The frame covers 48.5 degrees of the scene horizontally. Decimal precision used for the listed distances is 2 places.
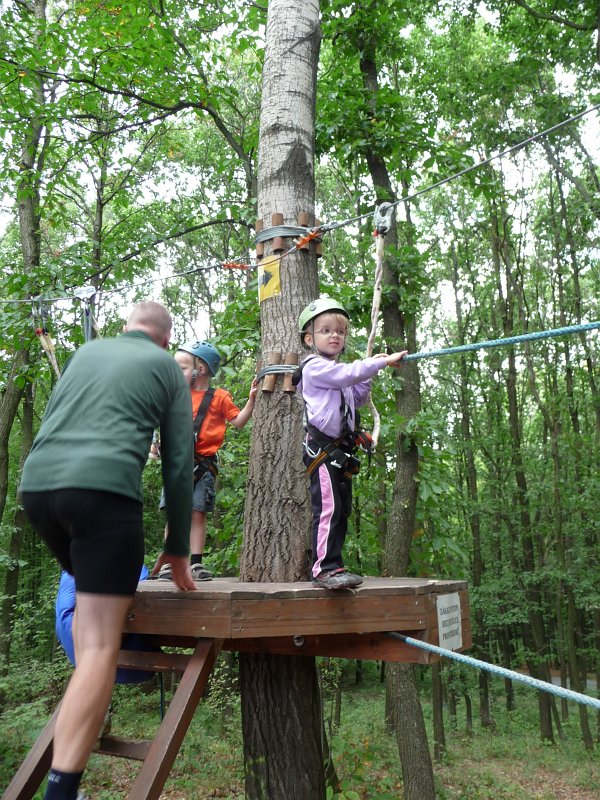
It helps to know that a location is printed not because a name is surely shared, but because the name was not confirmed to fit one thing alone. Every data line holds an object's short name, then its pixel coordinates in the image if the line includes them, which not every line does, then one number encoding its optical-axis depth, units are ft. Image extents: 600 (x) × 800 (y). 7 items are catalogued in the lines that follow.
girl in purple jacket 9.61
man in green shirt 7.04
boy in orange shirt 14.48
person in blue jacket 10.35
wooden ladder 8.08
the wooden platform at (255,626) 8.43
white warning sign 9.73
